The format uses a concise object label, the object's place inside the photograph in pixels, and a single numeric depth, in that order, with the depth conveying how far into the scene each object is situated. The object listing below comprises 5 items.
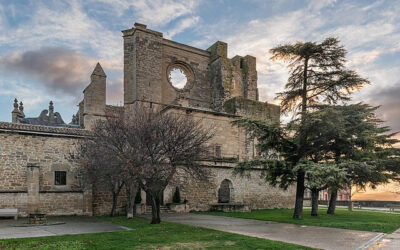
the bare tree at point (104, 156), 12.91
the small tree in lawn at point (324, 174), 13.23
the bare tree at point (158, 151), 12.47
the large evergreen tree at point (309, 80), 16.39
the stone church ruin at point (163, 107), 16.83
